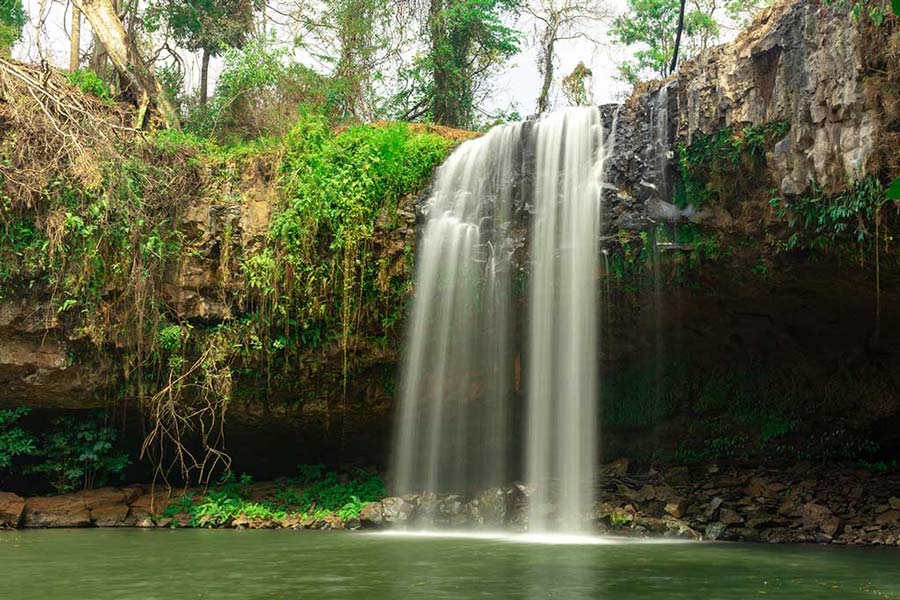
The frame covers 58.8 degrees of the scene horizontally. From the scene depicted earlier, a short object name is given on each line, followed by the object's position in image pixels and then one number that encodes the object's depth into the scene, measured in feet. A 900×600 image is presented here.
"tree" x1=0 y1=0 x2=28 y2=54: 50.90
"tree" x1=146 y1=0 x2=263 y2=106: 64.39
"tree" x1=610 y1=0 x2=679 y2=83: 85.35
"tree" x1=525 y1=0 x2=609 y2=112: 83.82
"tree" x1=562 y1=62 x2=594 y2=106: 77.00
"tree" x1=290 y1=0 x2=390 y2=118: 68.44
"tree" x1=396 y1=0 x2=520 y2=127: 68.90
